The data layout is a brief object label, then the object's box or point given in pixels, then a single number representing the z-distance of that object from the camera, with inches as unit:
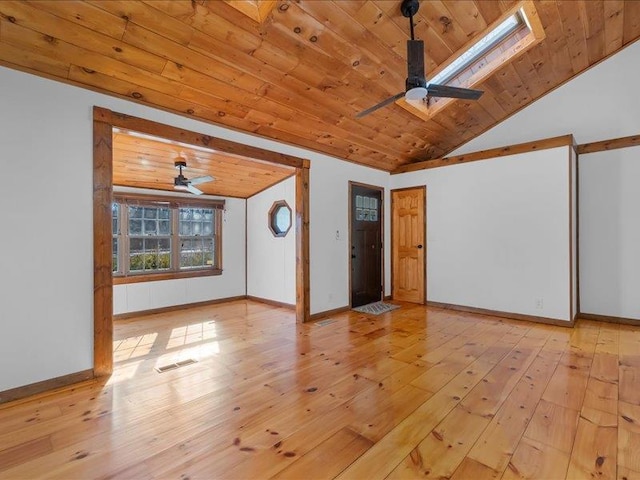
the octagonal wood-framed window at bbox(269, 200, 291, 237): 217.5
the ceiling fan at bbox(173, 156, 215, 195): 160.4
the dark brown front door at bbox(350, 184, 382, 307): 210.7
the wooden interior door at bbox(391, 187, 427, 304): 220.4
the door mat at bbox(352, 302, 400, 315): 198.4
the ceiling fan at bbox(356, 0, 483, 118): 96.0
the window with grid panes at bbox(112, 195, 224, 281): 196.5
